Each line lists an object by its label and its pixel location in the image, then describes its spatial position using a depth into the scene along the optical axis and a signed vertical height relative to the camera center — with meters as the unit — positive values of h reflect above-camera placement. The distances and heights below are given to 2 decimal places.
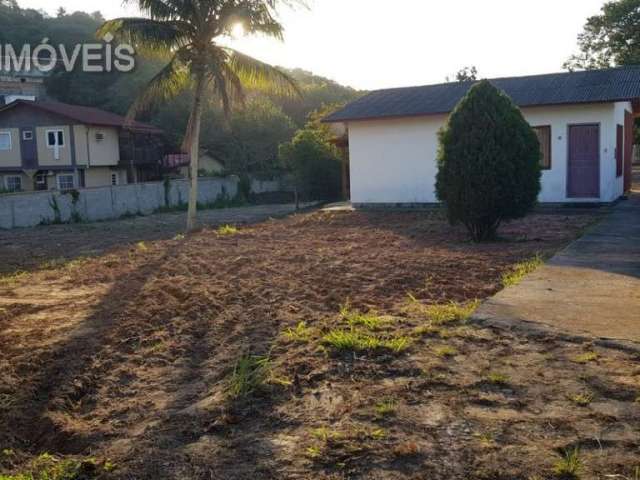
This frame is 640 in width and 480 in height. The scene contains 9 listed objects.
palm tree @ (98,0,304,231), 18.26 +3.84
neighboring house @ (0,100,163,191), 40.91 +2.57
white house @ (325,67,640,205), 18.70 +1.27
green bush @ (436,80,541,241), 11.84 +0.23
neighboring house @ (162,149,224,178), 47.44 +1.41
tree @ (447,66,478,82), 47.50 +7.24
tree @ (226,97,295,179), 45.47 +2.68
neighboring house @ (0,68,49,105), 59.16 +9.32
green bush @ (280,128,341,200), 29.42 +0.70
